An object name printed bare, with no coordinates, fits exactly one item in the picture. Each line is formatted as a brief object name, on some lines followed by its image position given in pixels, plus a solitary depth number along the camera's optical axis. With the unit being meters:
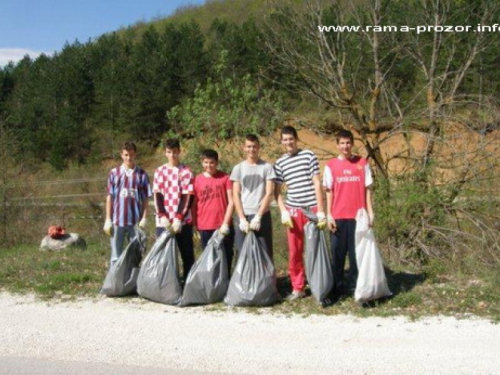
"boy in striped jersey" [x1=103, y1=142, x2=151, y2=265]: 7.20
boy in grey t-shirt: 6.50
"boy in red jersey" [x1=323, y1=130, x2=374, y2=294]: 6.43
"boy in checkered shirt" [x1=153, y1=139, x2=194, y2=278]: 6.79
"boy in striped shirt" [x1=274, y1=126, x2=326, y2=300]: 6.50
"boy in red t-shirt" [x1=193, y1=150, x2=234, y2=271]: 6.77
